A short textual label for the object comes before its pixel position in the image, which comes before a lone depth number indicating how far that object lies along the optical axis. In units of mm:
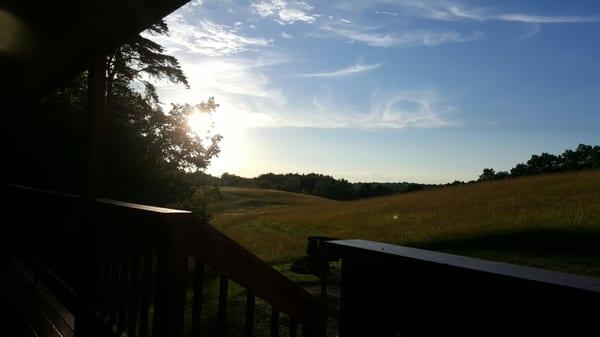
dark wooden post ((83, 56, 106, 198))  3982
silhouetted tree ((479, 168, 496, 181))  71056
